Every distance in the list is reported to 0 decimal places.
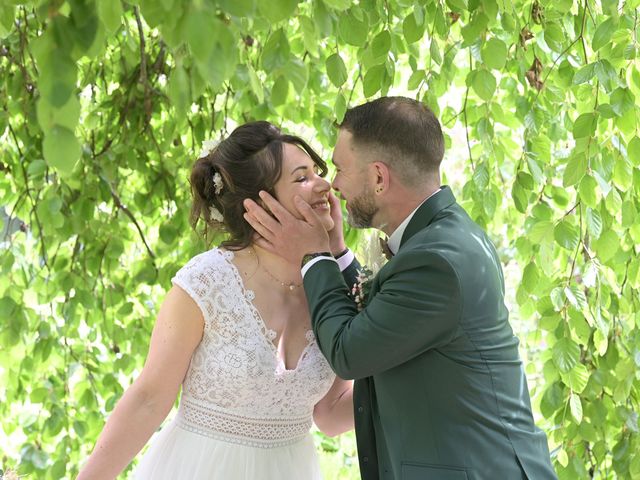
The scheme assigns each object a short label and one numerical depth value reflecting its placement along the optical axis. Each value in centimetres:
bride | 214
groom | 181
